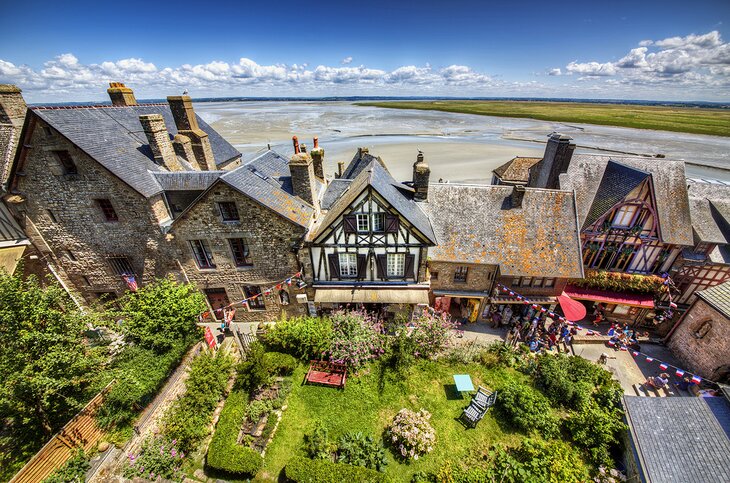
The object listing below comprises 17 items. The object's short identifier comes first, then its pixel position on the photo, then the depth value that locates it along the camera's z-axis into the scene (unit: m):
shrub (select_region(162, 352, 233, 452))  11.73
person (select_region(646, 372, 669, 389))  15.35
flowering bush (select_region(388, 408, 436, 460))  11.88
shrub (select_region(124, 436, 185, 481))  10.72
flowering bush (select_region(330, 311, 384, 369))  14.92
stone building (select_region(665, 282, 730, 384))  14.67
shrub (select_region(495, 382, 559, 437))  12.80
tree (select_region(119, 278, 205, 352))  13.41
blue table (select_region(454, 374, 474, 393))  13.84
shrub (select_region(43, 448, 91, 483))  10.09
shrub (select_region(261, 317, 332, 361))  15.40
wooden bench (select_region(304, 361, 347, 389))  14.55
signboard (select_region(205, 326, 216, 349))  15.86
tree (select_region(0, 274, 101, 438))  9.66
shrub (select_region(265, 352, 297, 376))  14.57
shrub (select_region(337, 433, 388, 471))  11.51
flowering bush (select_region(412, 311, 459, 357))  16.16
